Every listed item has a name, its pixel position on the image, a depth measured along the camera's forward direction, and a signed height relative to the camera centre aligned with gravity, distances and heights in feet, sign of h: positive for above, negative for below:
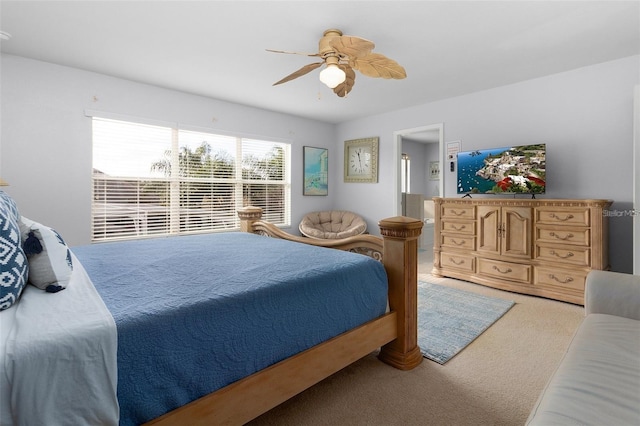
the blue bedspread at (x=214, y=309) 3.42 -1.33
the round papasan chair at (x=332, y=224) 17.01 -0.85
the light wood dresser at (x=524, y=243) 10.23 -1.18
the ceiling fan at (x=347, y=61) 7.48 +3.83
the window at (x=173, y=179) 12.28 +1.31
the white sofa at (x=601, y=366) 2.93 -1.79
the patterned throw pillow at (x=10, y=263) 3.30 -0.59
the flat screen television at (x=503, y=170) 11.45 +1.51
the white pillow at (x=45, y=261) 3.90 -0.65
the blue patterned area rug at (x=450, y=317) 7.52 -3.10
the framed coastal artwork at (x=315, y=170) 18.52 +2.30
